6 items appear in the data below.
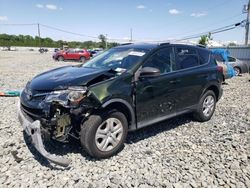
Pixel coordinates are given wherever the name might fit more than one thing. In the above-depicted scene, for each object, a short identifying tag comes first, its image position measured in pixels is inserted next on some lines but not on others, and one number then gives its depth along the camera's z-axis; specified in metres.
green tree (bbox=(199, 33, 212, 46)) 38.58
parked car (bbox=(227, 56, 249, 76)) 12.34
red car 22.34
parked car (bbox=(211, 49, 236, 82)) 9.14
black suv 2.65
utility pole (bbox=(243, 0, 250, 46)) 23.81
